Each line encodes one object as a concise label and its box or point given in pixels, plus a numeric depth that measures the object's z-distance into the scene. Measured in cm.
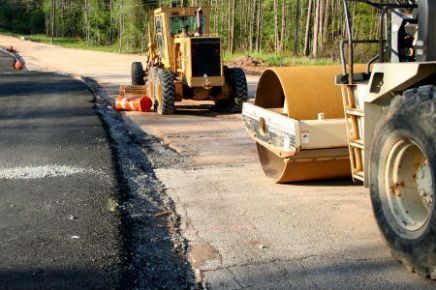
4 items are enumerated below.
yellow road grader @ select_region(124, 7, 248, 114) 1485
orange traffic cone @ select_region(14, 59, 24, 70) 3430
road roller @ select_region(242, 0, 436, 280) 414
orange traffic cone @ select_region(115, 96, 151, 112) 1527
